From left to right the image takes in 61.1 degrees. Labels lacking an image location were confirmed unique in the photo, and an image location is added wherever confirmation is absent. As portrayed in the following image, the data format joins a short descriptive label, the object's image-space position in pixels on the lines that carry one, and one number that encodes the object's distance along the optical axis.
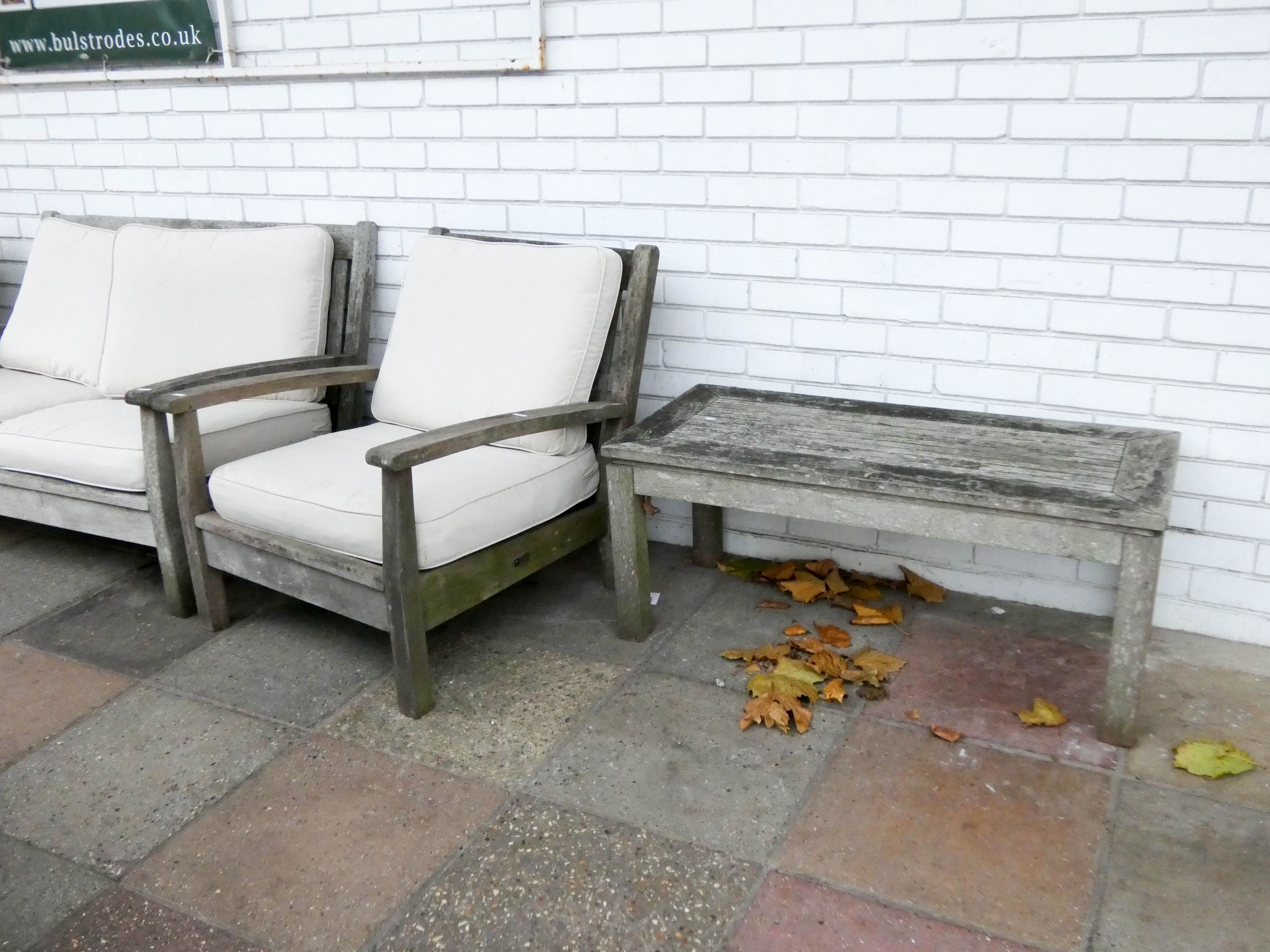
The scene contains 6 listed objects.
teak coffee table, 2.01
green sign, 3.39
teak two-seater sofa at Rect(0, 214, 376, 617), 2.77
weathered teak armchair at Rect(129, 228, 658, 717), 2.25
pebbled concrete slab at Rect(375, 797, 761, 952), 1.66
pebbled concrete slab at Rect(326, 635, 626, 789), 2.15
